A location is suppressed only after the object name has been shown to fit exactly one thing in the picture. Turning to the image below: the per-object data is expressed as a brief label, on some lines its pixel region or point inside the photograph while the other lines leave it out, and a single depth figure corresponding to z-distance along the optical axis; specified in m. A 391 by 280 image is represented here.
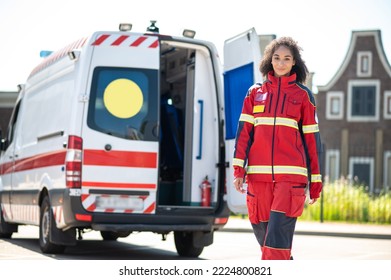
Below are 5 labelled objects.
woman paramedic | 8.60
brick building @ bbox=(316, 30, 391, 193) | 58.12
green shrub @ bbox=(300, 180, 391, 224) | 33.83
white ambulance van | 14.06
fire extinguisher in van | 15.00
